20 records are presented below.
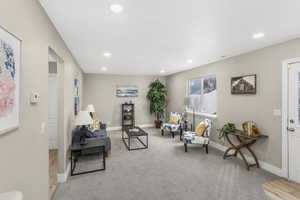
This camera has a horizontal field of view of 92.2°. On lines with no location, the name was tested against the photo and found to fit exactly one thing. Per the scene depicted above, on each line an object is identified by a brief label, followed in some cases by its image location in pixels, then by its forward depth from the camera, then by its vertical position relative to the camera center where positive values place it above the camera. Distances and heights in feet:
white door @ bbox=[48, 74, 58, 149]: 12.81 -1.18
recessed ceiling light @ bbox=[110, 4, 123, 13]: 5.17 +3.42
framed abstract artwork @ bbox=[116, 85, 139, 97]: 21.30 +1.47
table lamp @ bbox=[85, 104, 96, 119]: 16.54 -0.85
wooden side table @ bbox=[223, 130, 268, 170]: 9.53 -2.86
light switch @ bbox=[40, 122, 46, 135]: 5.47 -1.04
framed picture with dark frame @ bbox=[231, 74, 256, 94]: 10.37 +1.25
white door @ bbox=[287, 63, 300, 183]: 8.11 -1.18
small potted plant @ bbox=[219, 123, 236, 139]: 10.70 -2.07
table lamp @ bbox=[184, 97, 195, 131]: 16.02 -0.02
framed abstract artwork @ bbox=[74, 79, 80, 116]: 12.75 +0.15
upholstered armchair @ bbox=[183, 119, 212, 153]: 12.32 -3.19
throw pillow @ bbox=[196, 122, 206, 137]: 12.61 -2.51
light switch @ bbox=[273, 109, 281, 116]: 8.91 -0.70
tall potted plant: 21.28 +0.40
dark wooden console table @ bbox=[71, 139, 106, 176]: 8.93 -3.22
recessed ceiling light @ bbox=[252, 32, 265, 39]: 7.72 +3.58
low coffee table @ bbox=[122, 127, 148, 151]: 13.40 -3.15
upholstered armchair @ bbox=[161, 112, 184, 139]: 16.70 -2.81
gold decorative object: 9.67 -1.94
